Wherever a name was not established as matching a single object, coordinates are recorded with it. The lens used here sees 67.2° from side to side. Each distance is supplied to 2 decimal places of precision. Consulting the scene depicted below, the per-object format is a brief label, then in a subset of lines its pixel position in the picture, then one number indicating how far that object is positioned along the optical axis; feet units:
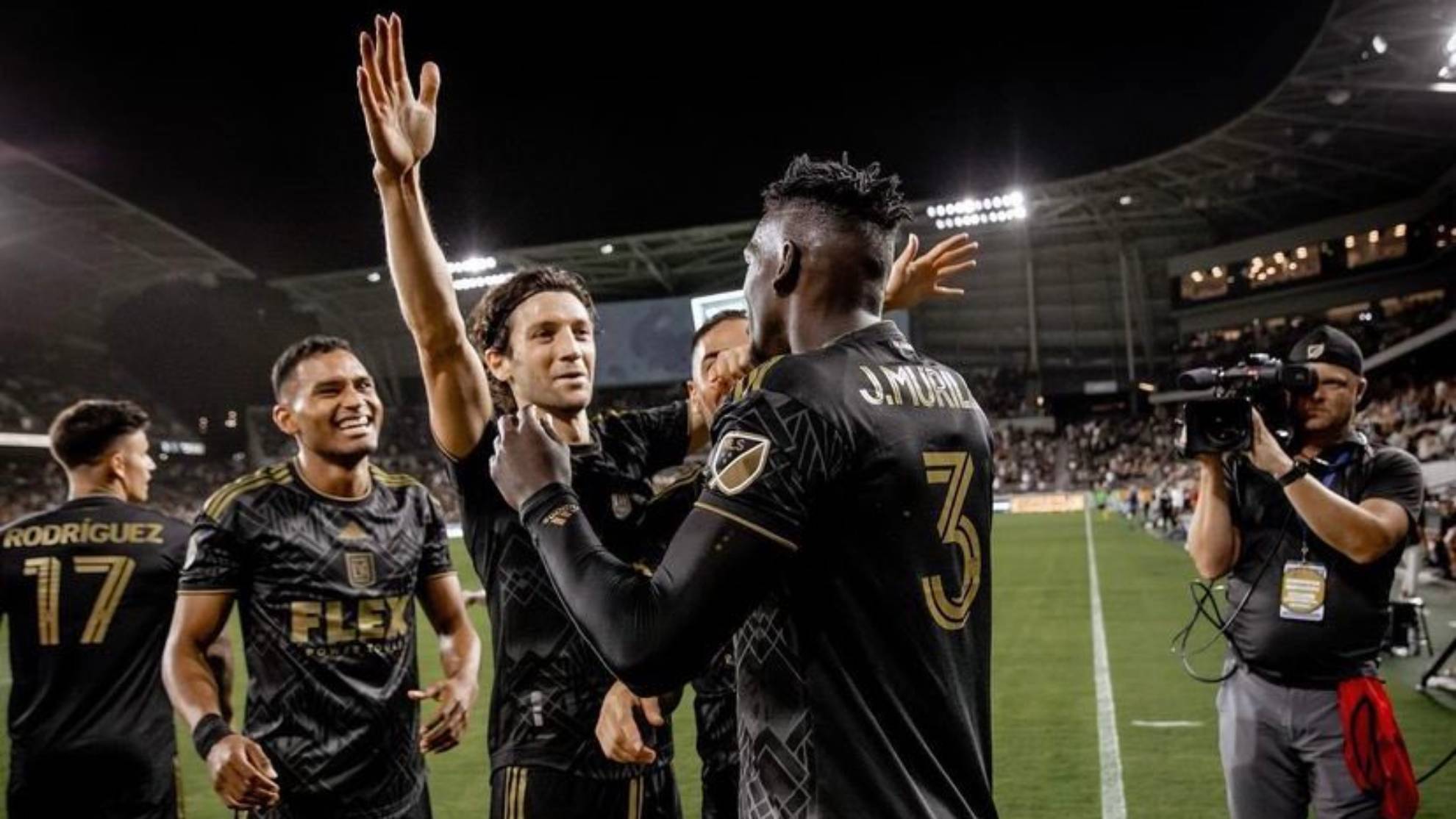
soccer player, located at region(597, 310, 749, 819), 9.83
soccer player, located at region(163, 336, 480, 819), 11.16
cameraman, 12.04
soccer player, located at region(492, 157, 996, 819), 5.68
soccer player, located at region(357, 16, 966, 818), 8.84
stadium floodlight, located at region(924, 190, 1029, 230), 131.64
